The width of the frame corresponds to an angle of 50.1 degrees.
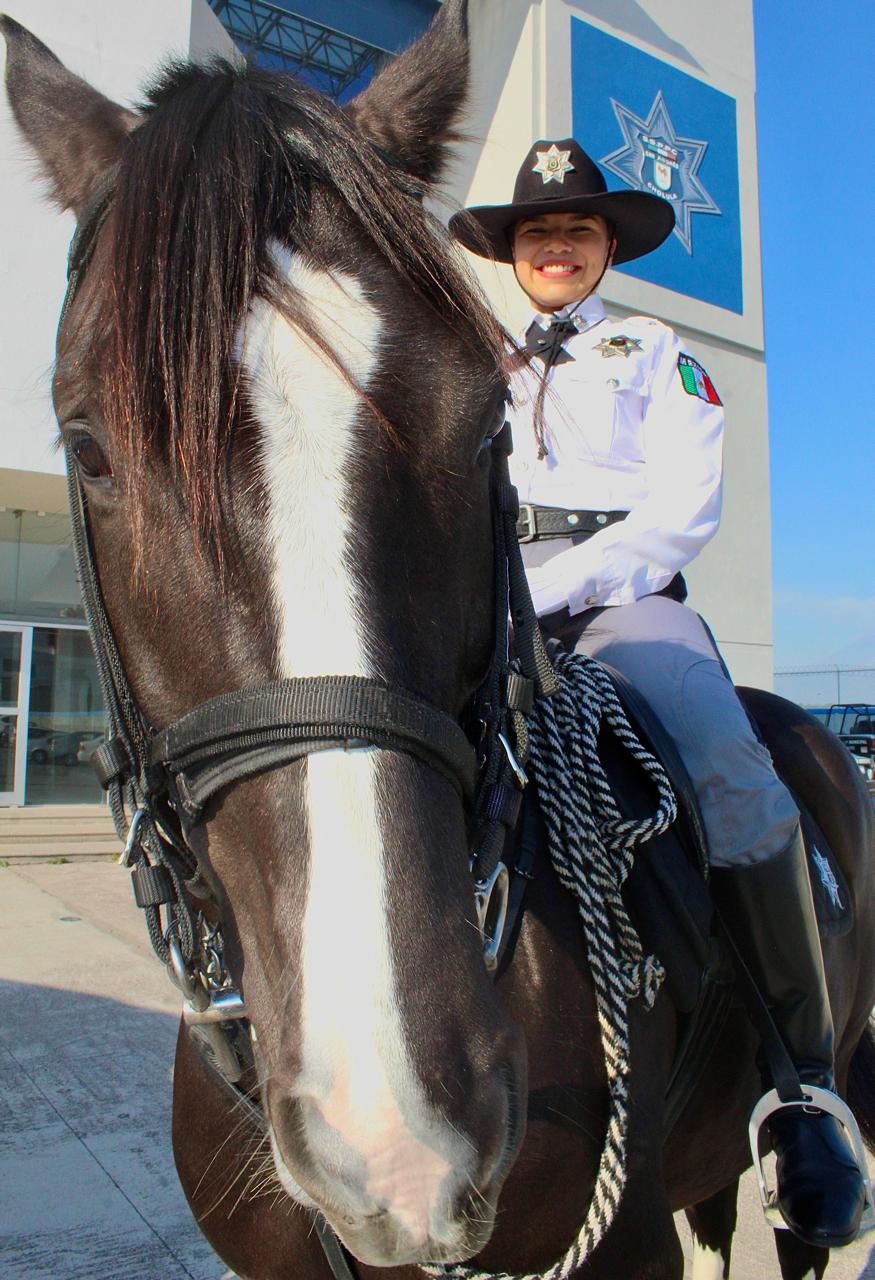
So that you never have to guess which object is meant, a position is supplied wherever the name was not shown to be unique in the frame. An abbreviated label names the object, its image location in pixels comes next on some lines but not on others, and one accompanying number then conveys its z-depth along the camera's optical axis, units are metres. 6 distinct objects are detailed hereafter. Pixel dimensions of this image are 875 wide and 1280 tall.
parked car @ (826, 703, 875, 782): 17.47
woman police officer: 2.03
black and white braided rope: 1.56
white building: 9.70
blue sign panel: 13.56
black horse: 0.99
